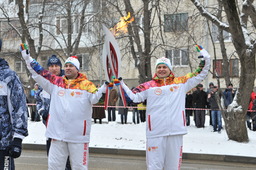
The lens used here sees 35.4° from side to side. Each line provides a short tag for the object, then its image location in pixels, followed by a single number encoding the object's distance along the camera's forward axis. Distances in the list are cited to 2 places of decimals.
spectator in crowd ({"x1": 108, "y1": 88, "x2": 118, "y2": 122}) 14.86
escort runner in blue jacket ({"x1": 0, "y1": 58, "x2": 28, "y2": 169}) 3.30
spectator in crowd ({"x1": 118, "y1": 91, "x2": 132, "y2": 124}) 14.09
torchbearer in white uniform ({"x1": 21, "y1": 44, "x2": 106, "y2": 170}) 4.49
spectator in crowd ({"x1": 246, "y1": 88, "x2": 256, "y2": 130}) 13.30
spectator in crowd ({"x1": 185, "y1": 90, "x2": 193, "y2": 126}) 14.08
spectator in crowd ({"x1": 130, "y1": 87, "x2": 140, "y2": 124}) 14.27
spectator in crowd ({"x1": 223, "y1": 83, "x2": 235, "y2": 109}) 13.25
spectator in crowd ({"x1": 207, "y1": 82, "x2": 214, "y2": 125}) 13.08
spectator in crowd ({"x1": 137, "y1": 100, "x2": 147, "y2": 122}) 14.27
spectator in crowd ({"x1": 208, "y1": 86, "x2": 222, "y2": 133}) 12.30
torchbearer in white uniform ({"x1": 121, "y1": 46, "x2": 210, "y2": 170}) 4.61
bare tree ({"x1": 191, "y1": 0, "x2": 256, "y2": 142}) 9.42
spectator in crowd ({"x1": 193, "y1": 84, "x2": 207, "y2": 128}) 13.23
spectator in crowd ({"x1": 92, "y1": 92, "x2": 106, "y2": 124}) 14.08
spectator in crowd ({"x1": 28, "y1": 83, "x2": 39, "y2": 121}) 15.26
